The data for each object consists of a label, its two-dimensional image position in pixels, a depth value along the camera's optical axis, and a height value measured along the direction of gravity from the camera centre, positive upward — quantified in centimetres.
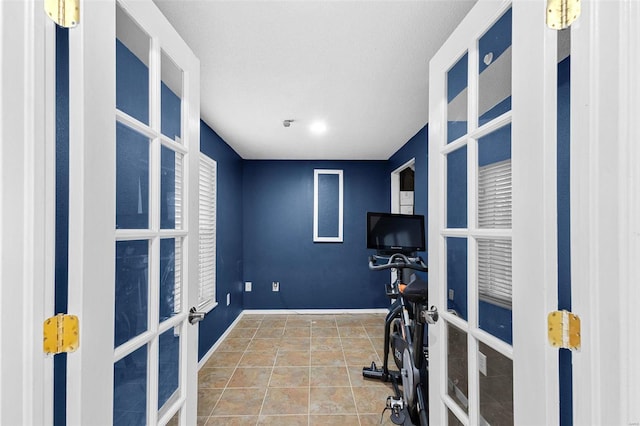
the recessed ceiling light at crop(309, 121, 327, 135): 288 +94
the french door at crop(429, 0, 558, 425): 75 -1
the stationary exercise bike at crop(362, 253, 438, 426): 179 -94
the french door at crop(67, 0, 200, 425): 73 +0
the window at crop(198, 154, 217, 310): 303 -20
